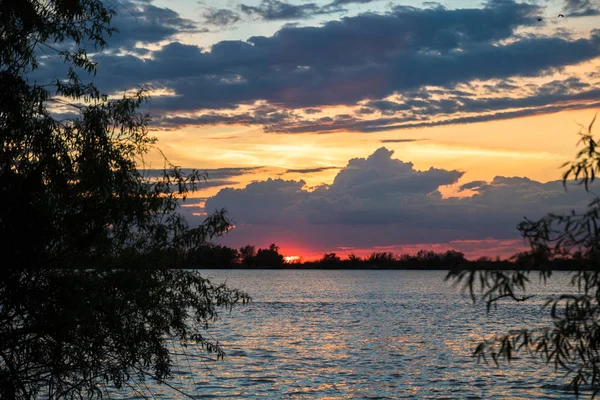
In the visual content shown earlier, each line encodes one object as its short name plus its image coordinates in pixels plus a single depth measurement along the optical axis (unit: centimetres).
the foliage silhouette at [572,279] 790
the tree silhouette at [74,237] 1458
